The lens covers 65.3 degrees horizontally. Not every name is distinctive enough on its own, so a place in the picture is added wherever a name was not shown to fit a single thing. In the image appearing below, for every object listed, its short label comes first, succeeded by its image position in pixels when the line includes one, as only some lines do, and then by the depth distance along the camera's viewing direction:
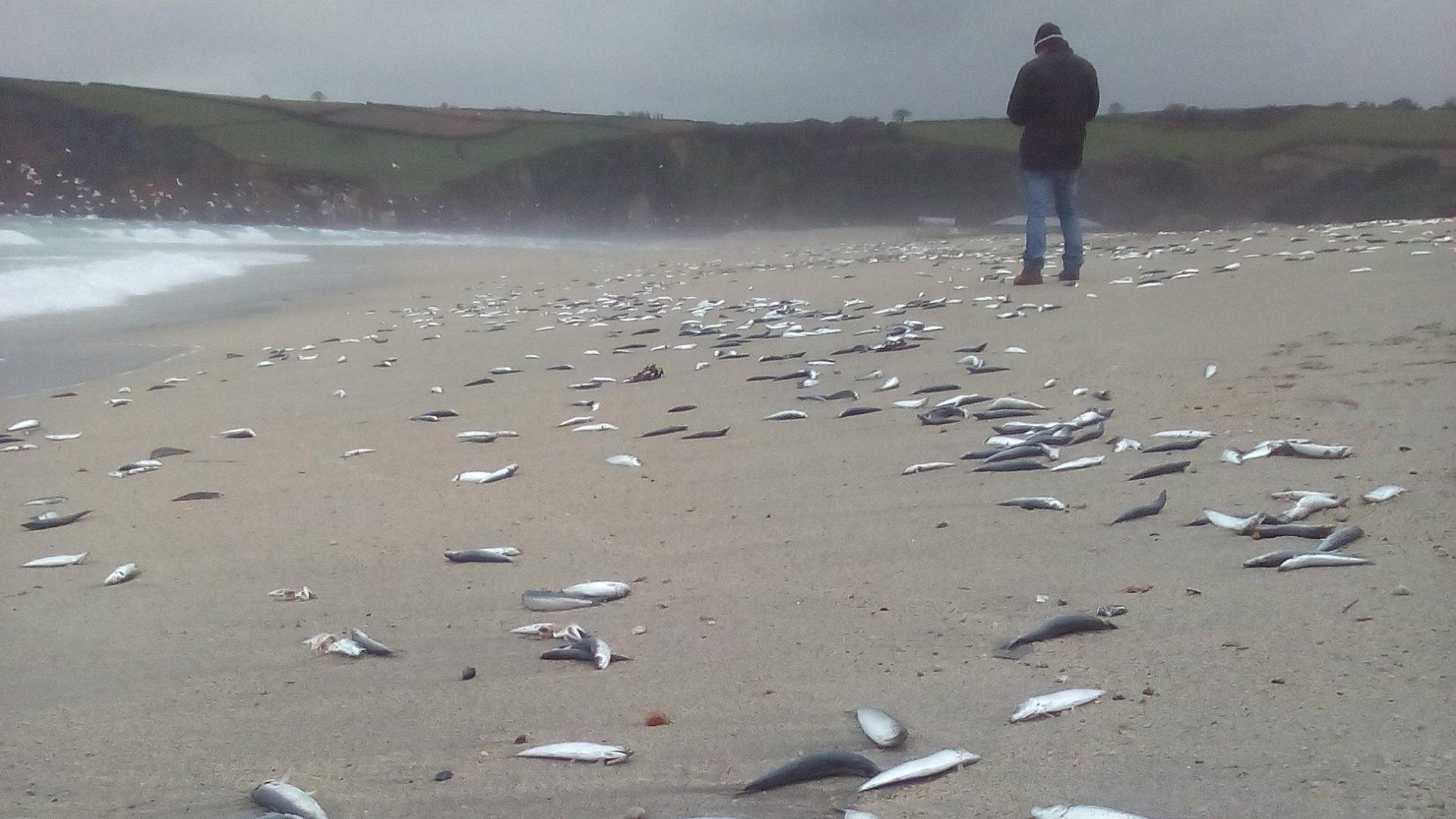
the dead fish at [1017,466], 3.73
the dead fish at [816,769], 1.89
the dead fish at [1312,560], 2.54
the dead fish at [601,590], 2.91
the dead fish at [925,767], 1.85
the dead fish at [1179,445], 3.78
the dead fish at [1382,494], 2.95
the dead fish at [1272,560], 2.60
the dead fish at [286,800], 1.88
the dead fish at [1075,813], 1.64
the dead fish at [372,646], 2.62
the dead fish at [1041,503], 3.29
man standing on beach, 9.65
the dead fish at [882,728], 1.99
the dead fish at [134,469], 4.79
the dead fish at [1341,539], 2.64
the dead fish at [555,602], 2.86
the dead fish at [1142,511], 3.11
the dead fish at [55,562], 3.46
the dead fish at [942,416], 4.62
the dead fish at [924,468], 3.88
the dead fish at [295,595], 3.03
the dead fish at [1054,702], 2.03
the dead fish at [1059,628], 2.36
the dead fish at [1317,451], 3.44
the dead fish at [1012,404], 4.69
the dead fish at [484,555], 3.29
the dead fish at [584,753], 2.04
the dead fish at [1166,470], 3.52
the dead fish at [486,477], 4.27
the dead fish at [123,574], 3.27
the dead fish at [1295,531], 2.76
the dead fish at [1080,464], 3.70
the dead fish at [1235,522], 2.87
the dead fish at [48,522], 3.93
